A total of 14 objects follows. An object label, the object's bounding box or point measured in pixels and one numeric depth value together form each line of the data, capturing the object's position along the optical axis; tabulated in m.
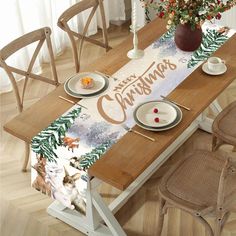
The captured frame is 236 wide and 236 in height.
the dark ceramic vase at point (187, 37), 2.95
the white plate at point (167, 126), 2.51
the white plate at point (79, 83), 2.78
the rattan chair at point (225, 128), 2.94
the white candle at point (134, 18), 2.85
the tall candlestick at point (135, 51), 2.94
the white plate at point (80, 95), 2.75
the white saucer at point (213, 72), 2.85
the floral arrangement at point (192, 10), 2.77
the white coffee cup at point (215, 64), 2.86
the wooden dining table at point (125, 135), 2.37
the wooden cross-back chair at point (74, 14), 3.32
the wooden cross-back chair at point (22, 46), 2.97
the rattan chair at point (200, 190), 2.46
